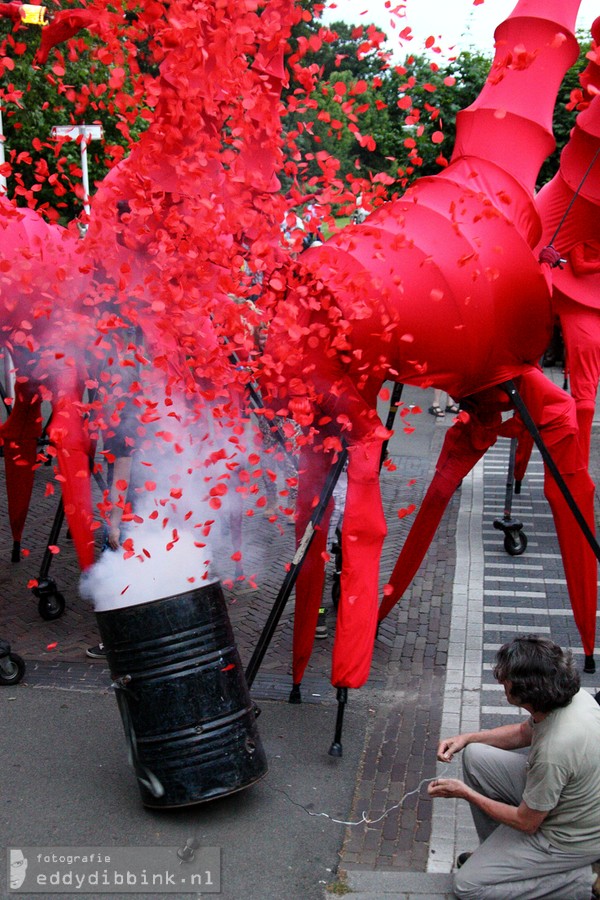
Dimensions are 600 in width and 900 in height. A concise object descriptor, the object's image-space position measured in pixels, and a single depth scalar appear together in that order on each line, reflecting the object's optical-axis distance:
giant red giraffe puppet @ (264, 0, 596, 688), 4.82
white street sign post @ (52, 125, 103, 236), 5.77
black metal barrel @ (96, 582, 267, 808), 4.36
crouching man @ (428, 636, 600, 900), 3.53
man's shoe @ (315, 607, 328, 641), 6.58
